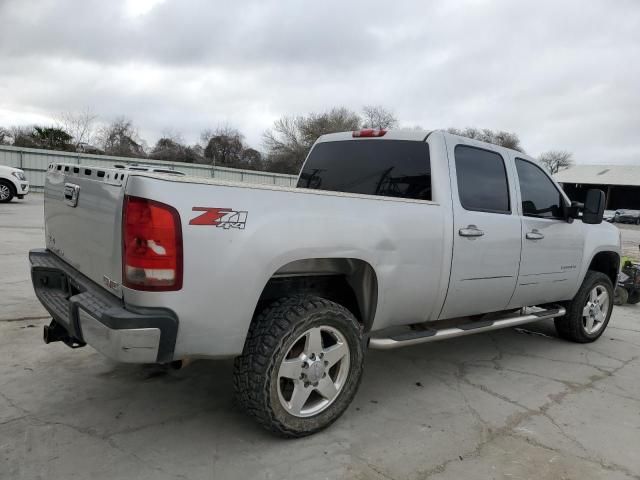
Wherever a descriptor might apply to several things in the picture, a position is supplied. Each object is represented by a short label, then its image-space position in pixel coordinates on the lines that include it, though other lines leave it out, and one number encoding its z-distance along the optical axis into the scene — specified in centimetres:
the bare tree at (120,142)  4244
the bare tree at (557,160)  8225
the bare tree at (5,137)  3784
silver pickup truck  239
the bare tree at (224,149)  4820
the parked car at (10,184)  1692
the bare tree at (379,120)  4994
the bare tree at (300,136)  4547
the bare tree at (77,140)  3964
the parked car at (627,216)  3988
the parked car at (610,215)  3991
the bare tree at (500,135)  5444
